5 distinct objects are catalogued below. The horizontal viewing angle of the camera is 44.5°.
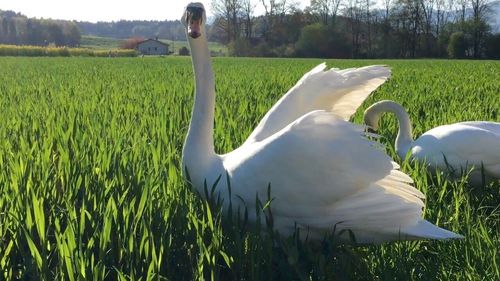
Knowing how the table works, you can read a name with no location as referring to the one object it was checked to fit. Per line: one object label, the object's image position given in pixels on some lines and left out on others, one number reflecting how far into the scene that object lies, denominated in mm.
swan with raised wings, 2482
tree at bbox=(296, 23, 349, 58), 57219
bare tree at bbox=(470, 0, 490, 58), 51969
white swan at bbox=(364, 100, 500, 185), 3814
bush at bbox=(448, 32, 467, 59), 51750
